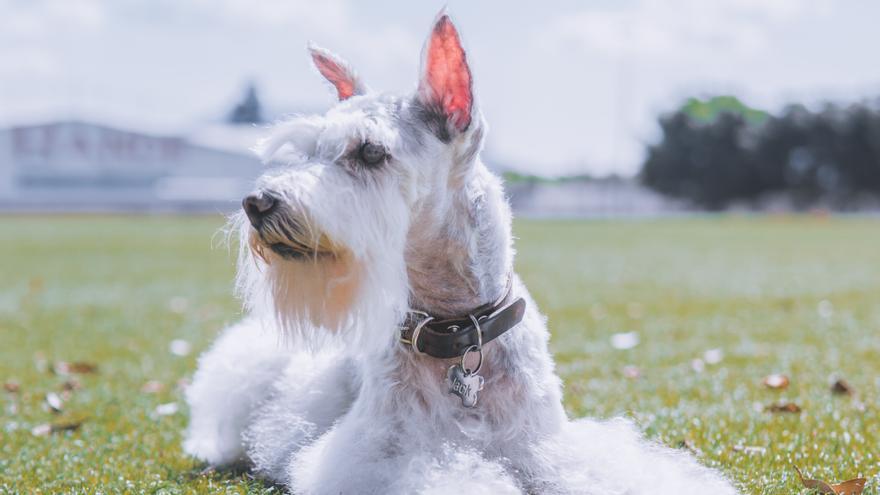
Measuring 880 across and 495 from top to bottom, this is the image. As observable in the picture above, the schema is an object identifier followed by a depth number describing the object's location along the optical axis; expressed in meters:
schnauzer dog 2.76
